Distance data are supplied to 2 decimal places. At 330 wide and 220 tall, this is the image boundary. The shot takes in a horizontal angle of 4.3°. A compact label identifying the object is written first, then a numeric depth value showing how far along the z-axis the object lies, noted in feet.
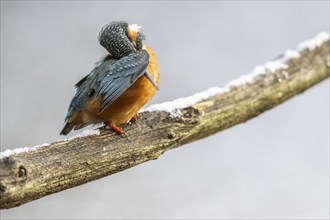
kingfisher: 13.39
